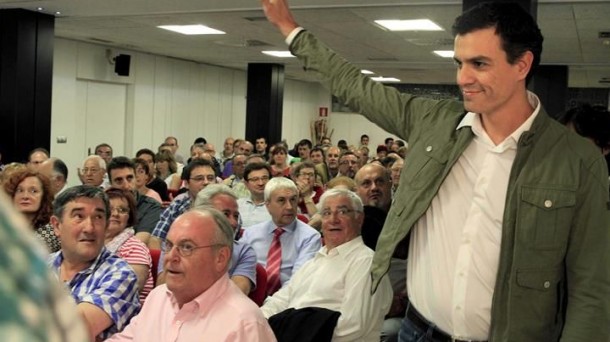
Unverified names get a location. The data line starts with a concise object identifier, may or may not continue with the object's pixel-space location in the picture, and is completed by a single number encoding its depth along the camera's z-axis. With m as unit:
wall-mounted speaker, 11.98
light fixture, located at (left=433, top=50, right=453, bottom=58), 10.29
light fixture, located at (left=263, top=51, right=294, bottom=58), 11.53
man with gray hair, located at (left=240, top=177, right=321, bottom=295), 3.86
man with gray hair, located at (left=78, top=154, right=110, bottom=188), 5.73
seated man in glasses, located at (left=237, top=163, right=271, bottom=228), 5.03
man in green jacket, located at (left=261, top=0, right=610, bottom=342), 1.35
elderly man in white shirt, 2.84
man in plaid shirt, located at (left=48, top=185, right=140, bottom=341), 2.39
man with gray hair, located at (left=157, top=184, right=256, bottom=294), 3.26
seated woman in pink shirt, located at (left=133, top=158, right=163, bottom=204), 5.71
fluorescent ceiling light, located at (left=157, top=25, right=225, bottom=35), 8.80
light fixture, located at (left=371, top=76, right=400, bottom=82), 16.91
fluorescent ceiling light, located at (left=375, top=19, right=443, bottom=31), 7.50
